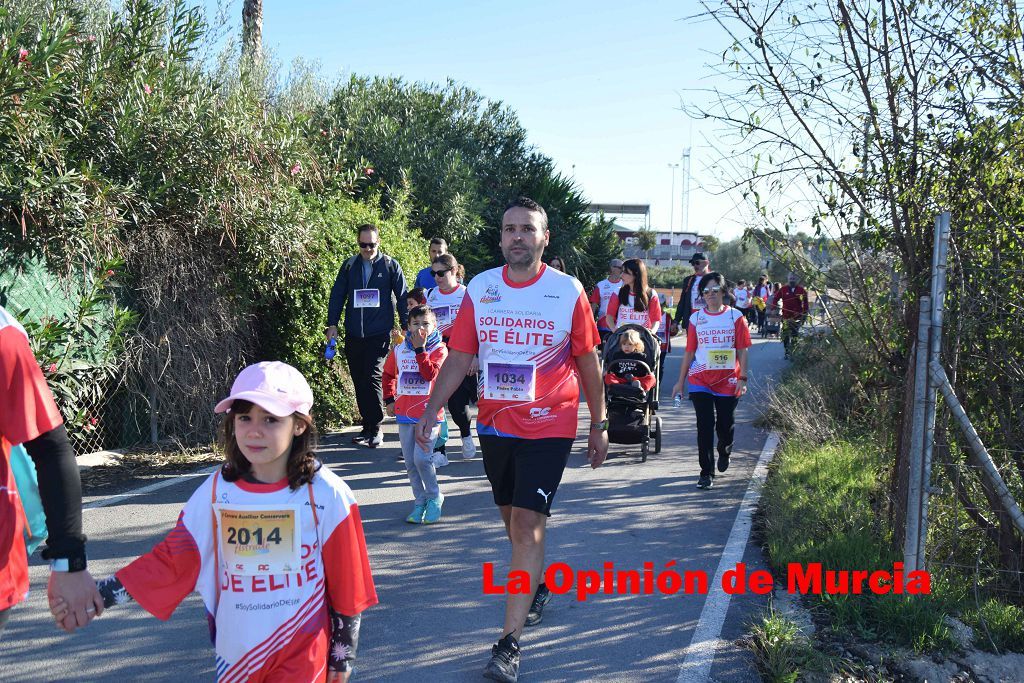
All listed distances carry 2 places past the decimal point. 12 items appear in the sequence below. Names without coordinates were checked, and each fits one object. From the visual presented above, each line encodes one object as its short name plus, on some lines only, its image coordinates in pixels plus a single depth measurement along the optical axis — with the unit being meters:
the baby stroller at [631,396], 8.98
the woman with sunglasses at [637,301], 10.23
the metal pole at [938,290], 4.78
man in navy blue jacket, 9.76
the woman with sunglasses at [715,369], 8.13
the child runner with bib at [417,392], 6.68
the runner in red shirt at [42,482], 2.46
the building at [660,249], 51.34
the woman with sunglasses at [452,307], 9.05
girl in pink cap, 2.73
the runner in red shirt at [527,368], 4.50
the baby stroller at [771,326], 28.98
